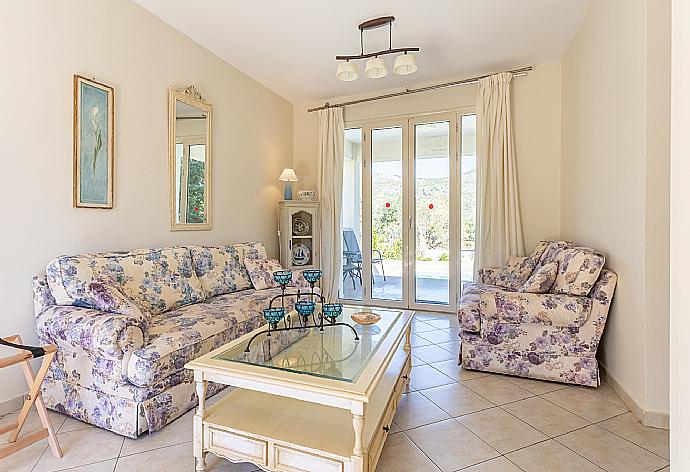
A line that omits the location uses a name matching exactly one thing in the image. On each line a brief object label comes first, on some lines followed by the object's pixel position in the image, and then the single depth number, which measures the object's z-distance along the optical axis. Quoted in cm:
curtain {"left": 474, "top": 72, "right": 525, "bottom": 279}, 407
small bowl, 228
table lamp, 459
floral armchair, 247
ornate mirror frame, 325
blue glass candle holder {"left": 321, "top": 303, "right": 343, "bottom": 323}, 219
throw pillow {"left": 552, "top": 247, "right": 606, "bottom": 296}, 249
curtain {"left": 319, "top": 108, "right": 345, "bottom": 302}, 495
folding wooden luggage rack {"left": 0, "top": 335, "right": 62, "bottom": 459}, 169
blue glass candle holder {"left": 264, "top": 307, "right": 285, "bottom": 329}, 196
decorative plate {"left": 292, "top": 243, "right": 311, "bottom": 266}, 476
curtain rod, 409
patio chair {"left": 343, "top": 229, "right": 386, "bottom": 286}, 503
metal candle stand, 198
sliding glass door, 450
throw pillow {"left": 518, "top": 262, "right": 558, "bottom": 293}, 266
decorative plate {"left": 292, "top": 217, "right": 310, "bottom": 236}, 476
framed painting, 252
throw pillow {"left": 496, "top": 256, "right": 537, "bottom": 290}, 342
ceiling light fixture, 313
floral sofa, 189
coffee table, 142
